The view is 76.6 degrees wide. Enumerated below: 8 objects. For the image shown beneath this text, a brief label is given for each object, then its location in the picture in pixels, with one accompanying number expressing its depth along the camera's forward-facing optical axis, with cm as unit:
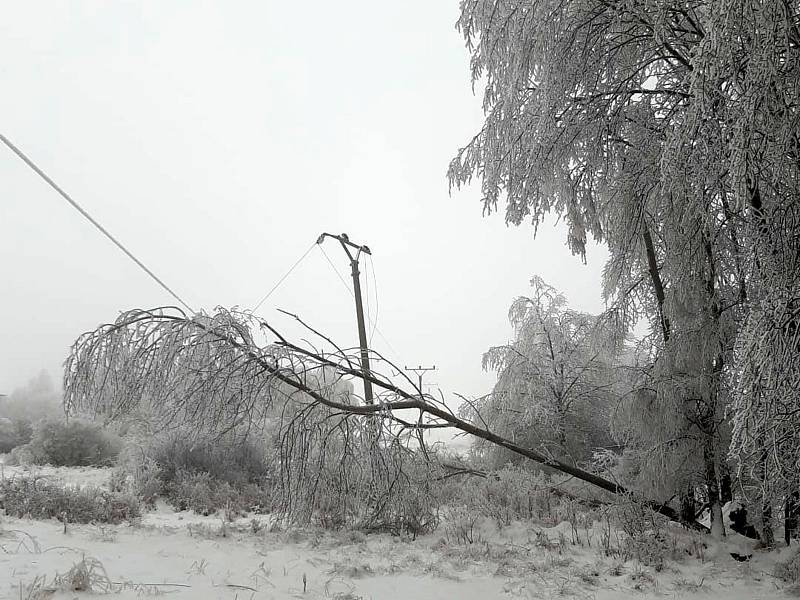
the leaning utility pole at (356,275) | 1192
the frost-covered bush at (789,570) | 406
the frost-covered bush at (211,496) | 754
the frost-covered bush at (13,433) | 1263
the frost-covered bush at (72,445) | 1063
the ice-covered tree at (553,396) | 1024
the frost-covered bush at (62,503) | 562
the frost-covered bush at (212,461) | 880
